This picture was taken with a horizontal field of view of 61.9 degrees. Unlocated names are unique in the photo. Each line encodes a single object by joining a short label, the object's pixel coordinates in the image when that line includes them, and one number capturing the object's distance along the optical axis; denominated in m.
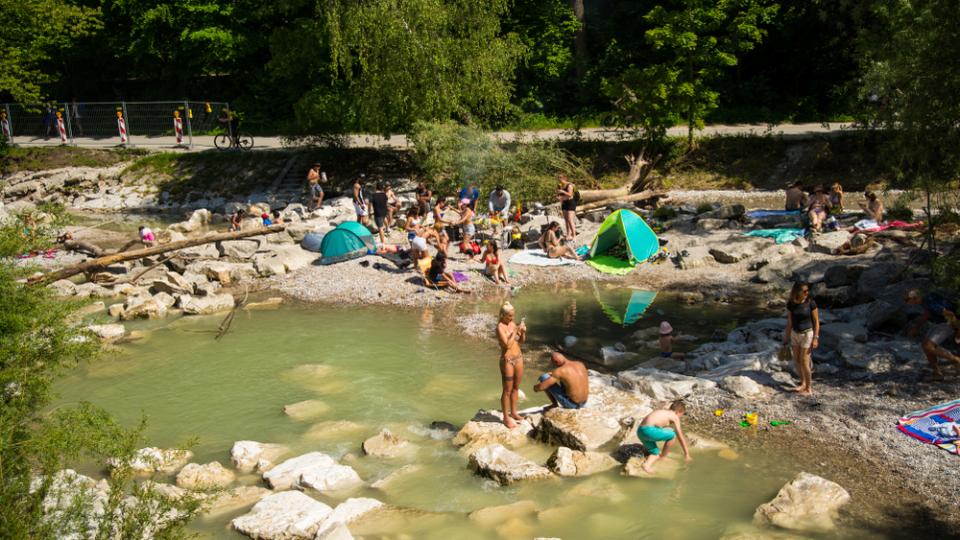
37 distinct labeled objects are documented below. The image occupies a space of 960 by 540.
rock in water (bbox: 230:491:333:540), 8.48
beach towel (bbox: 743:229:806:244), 18.50
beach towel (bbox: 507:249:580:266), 18.88
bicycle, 31.81
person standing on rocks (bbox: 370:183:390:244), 20.70
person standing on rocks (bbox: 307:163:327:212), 25.53
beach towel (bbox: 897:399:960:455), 9.41
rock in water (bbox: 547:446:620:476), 9.63
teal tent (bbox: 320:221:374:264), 19.42
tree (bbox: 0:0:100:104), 27.17
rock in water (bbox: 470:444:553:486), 9.50
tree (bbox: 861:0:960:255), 11.30
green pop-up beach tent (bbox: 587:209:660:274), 18.56
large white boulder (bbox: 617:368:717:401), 11.40
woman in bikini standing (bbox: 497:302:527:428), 10.55
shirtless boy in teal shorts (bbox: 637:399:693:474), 9.53
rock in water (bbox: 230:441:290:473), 10.30
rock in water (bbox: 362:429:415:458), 10.46
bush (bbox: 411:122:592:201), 22.78
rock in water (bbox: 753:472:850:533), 8.23
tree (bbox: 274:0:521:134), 24.75
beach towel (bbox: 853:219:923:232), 17.62
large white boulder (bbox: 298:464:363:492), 9.57
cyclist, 31.47
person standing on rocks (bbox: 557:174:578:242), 19.83
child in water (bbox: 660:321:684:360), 12.97
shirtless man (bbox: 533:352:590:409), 10.70
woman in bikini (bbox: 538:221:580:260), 19.11
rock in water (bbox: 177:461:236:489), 9.76
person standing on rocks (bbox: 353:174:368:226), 22.14
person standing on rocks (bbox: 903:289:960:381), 10.82
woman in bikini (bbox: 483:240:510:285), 17.62
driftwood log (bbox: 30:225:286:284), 17.06
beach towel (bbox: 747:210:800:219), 20.37
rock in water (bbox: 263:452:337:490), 9.70
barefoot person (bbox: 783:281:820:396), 10.87
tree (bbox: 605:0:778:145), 25.38
